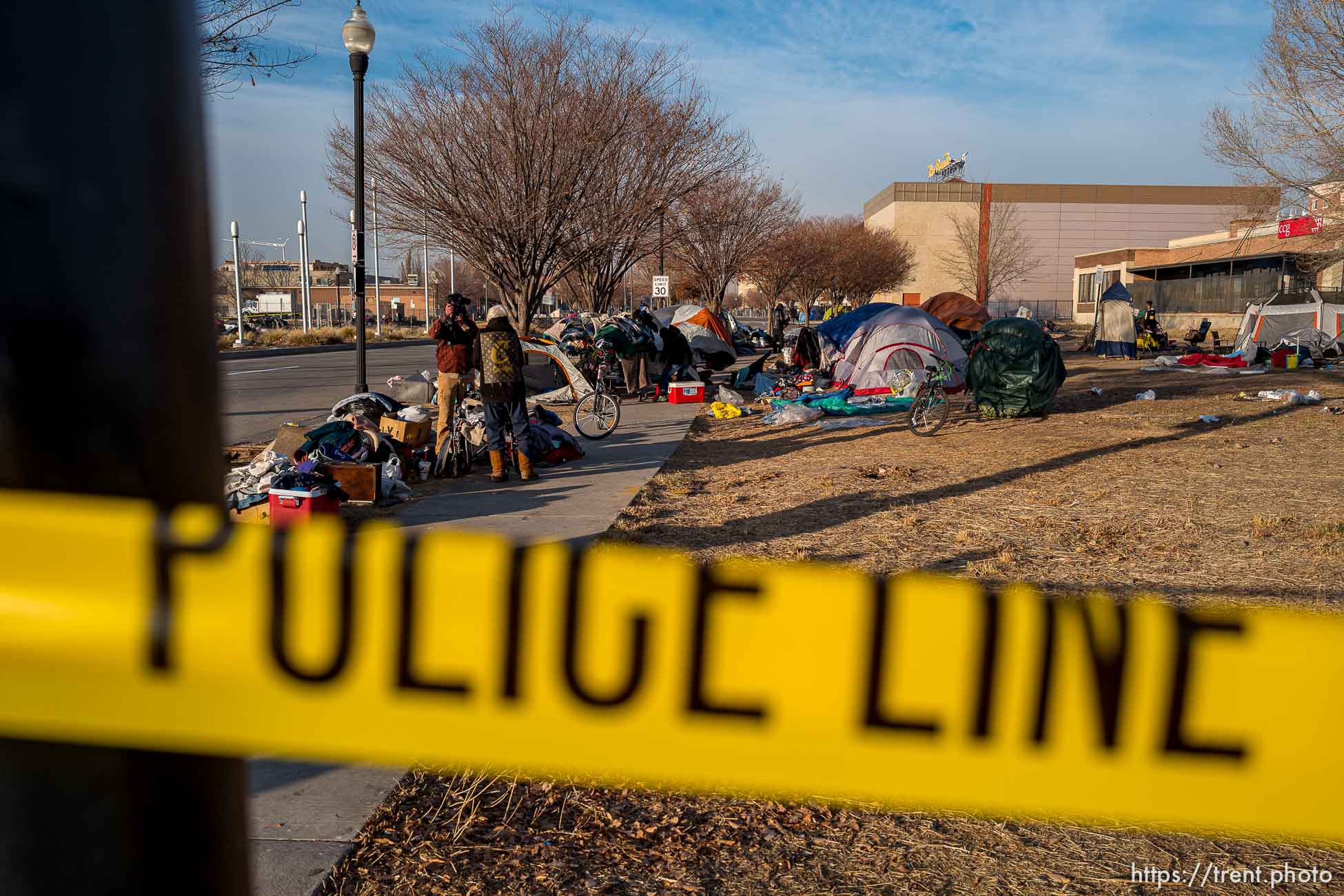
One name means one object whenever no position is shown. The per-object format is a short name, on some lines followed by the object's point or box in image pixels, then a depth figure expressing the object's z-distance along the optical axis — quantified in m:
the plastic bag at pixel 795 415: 15.39
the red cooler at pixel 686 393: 17.72
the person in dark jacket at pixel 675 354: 20.05
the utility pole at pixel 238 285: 28.47
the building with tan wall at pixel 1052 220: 84.06
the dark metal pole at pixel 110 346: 0.71
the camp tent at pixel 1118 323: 31.25
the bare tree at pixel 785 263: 46.41
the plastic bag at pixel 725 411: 16.27
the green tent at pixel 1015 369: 15.98
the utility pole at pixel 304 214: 49.38
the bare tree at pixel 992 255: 66.25
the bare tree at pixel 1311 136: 16.23
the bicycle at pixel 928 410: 14.26
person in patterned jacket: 9.59
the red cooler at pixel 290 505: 6.98
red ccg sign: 32.50
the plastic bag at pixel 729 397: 17.23
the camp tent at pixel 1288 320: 28.66
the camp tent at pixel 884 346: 18.33
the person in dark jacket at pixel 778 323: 36.08
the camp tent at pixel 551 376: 16.62
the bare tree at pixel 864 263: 59.06
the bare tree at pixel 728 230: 34.03
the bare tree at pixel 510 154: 19.08
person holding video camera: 10.52
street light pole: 12.70
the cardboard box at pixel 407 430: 10.16
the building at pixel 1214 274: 41.00
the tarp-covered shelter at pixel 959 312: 27.94
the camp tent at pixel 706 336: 22.89
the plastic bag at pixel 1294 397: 17.27
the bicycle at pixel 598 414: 13.13
